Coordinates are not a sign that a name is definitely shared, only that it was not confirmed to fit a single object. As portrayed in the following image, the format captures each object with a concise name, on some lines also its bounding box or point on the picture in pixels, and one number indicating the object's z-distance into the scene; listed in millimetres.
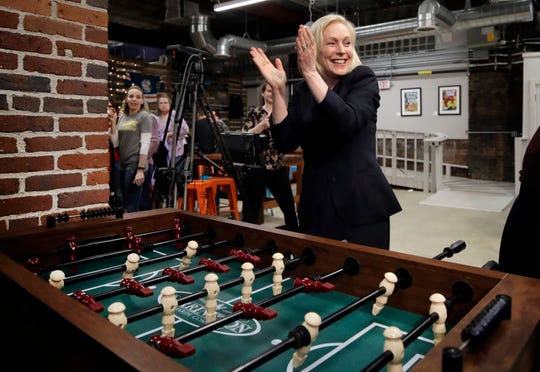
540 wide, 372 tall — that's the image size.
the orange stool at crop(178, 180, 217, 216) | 4496
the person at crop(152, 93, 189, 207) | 4285
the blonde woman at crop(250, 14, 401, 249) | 1658
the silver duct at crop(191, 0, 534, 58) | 6383
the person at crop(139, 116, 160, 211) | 4797
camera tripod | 3129
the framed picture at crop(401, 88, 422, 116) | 9942
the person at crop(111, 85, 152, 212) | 4312
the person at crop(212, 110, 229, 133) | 5726
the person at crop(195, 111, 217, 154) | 5578
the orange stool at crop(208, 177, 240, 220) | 4727
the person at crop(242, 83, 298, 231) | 3986
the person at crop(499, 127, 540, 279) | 1351
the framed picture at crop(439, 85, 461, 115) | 9461
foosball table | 622
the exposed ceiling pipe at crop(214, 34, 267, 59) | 7762
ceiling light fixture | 6070
